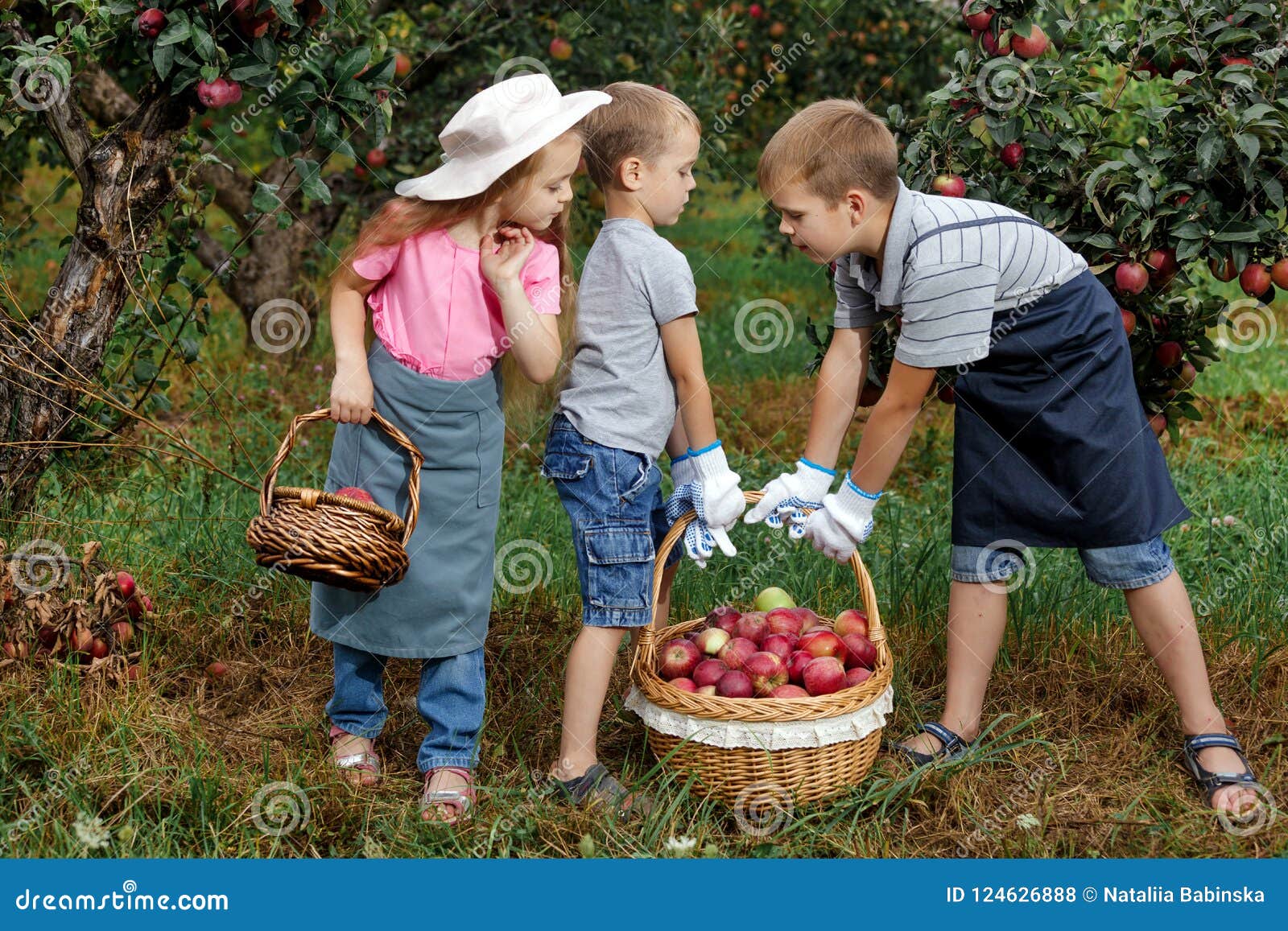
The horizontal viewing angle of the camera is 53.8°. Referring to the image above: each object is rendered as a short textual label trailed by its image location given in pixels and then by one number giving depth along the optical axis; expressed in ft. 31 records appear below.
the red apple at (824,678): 7.73
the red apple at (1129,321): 9.02
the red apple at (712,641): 8.31
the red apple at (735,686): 7.73
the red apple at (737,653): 8.04
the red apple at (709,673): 7.88
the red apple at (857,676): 7.84
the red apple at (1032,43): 8.80
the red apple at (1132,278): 8.81
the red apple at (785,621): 8.39
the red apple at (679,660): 8.17
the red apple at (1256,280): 8.66
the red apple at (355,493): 7.15
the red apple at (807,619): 8.53
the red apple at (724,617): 8.72
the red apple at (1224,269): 8.71
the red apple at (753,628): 8.39
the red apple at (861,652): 8.14
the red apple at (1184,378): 9.75
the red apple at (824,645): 8.05
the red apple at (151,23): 8.30
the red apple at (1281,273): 8.58
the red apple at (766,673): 7.80
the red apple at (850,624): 8.43
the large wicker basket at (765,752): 7.42
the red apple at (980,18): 8.82
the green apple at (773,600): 9.05
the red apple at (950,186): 8.79
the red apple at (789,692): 7.68
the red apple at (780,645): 8.09
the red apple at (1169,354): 9.68
